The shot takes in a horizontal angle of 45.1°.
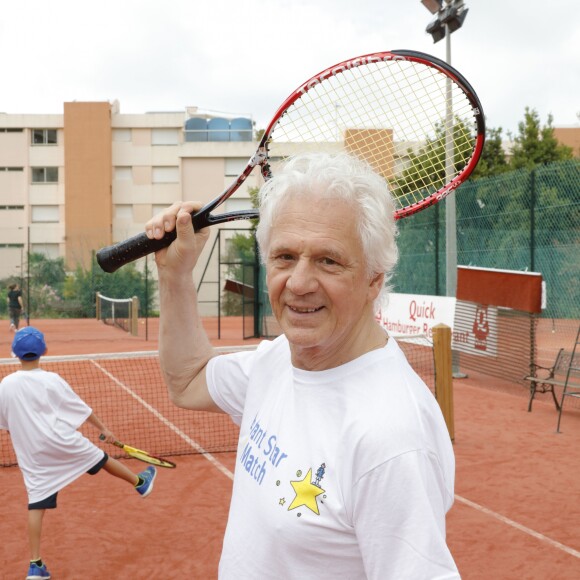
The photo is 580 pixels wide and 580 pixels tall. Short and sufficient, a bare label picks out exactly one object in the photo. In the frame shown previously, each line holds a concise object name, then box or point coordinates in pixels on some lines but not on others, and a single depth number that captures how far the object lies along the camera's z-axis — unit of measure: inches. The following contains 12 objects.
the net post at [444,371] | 277.7
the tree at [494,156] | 928.9
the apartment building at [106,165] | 1460.4
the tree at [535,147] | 948.0
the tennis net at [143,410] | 285.1
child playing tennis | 168.4
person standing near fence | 831.7
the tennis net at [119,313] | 815.1
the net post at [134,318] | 798.5
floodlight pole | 406.3
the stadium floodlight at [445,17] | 391.5
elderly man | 49.5
